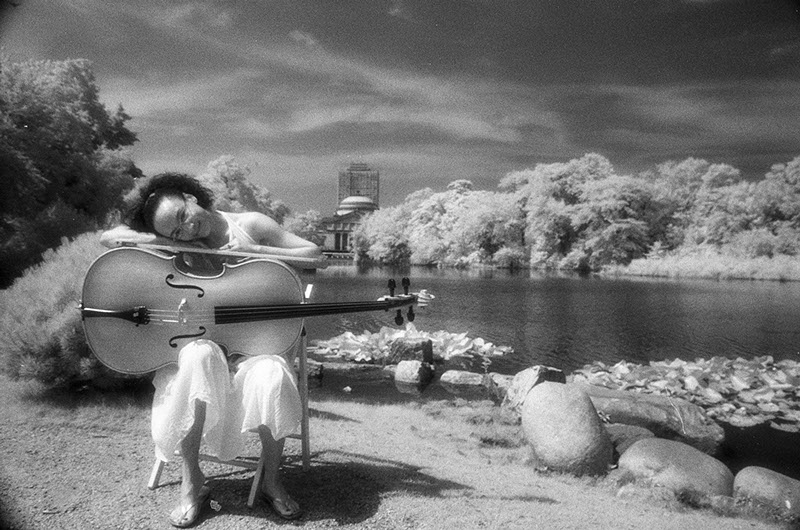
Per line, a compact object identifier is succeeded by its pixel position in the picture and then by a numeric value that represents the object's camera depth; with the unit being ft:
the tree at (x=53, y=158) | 18.07
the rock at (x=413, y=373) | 25.44
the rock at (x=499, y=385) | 22.79
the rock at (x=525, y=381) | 19.01
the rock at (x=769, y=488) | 11.54
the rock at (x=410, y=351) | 29.22
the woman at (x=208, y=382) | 6.19
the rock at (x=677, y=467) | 11.61
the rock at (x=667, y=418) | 17.39
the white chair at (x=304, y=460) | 6.74
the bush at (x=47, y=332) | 12.71
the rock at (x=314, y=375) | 23.63
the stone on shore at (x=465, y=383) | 23.90
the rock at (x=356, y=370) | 26.37
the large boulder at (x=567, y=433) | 12.26
